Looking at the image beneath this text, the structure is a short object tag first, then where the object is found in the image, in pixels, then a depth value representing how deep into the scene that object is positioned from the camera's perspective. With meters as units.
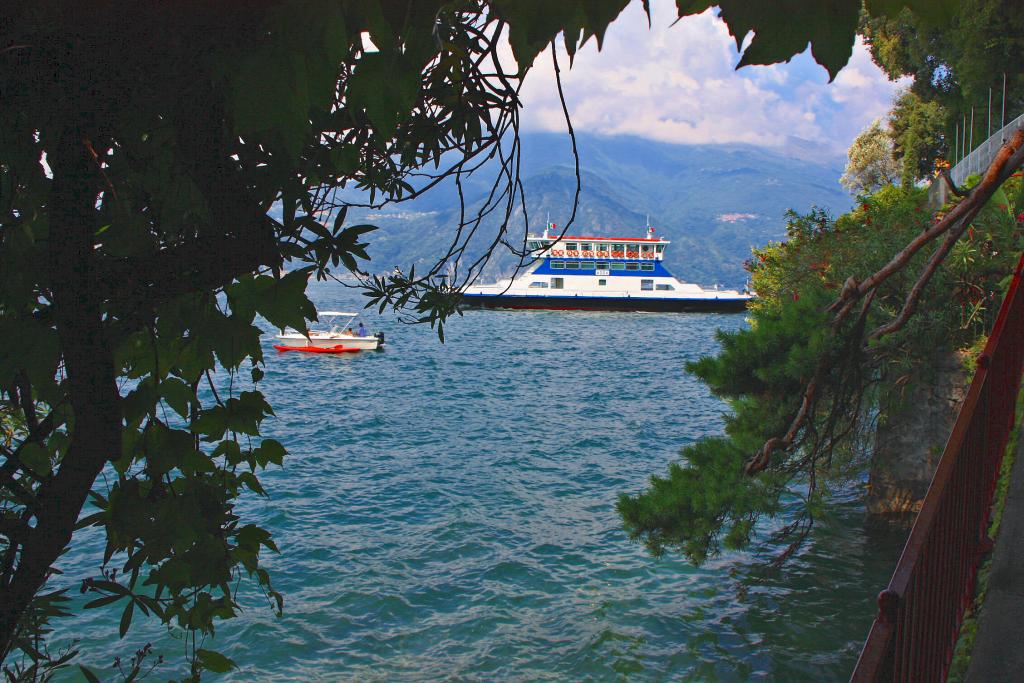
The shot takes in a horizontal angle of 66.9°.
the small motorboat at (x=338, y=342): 33.69
